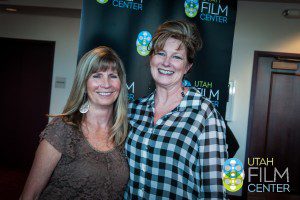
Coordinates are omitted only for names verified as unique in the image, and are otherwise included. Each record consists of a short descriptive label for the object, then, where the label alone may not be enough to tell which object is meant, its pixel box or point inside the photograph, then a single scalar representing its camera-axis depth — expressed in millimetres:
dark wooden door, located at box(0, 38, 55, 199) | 4305
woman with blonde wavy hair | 1361
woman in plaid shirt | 1262
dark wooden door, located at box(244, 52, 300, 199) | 3691
